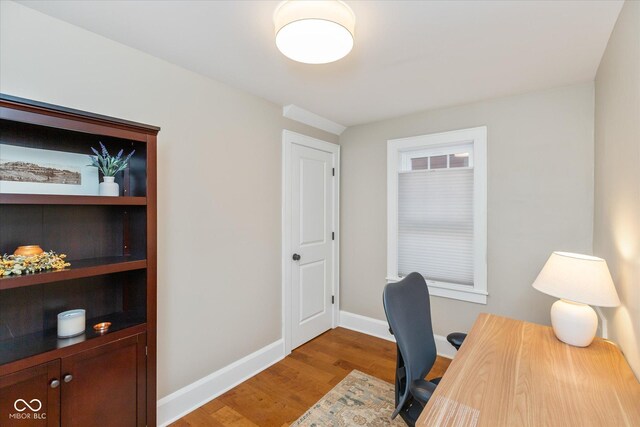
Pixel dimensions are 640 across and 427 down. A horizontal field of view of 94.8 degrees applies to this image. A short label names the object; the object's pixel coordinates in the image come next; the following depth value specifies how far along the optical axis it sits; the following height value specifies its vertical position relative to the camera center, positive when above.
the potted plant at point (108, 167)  1.53 +0.24
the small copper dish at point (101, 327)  1.46 -0.58
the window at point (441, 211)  2.70 +0.01
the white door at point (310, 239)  2.97 -0.28
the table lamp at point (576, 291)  1.41 -0.39
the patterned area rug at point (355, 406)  1.96 -1.39
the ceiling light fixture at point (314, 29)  1.28 +0.84
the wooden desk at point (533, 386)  1.00 -0.69
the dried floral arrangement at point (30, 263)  1.21 -0.22
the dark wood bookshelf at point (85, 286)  1.24 -0.39
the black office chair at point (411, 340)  1.36 -0.67
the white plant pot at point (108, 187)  1.53 +0.13
